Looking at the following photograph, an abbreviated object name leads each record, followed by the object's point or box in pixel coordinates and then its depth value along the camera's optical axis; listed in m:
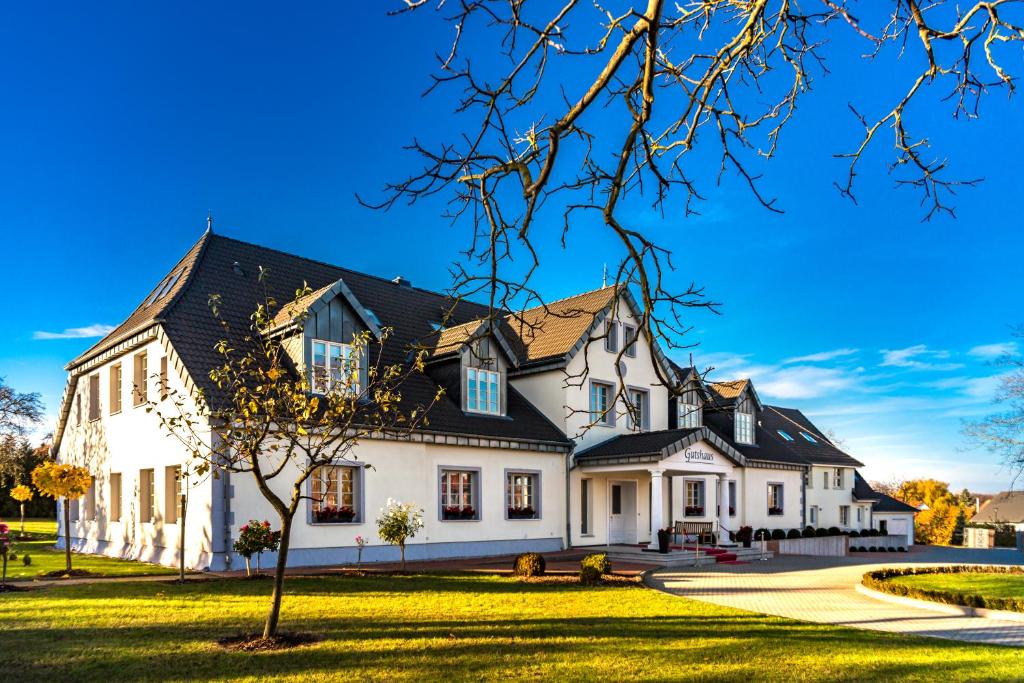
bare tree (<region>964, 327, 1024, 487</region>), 24.62
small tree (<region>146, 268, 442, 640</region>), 9.70
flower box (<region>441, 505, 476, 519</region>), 21.59
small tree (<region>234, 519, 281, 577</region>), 15.50
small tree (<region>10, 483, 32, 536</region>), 19.34
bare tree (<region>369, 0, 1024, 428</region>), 4.37
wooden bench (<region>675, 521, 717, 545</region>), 25.96
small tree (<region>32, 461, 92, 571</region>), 16.62
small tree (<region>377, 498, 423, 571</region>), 17.47
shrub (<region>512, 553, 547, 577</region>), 16.98
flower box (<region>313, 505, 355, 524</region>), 18.80
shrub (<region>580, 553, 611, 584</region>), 16.41
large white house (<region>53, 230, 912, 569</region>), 18.91
